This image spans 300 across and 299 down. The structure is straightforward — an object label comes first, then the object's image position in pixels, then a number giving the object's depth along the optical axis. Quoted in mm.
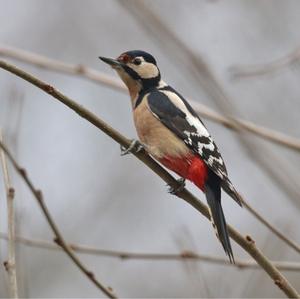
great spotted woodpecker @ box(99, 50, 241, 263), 7473
